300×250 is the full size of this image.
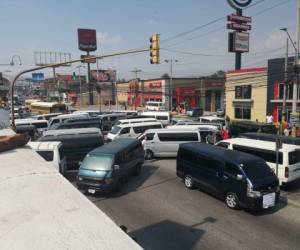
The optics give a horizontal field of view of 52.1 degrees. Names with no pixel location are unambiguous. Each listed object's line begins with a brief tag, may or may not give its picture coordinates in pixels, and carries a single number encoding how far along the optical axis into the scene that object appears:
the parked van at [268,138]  17.98
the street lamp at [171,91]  67.72
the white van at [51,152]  16.89
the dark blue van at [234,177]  11.86
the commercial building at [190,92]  68.00
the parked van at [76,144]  19.13
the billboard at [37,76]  85.65
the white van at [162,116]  40.00
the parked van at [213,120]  35.00
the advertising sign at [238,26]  52.53
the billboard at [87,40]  94.19
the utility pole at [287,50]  27.36
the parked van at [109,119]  37.06
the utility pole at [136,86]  83.94
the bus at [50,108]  51.78
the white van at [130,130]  25.89
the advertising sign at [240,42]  53.22
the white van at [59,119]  34.61
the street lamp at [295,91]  20.09
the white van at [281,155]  14.32
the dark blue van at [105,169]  14.31
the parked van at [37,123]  32.47
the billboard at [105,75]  107.70
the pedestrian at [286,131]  24.85
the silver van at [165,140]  21.66
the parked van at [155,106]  64.72
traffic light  14.87
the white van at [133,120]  30.38
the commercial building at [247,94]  40.59
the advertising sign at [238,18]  52.53
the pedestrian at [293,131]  23.29
